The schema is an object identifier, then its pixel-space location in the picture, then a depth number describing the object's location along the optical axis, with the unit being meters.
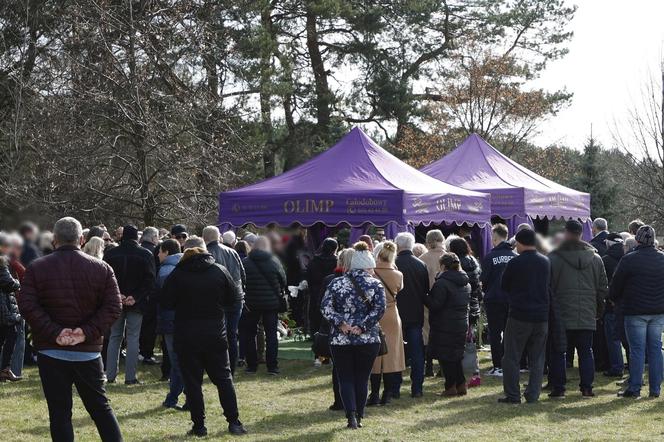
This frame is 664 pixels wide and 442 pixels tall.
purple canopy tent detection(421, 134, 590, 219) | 17.92
